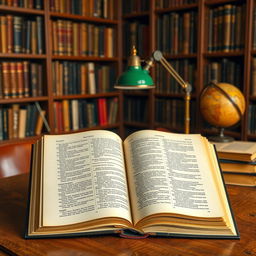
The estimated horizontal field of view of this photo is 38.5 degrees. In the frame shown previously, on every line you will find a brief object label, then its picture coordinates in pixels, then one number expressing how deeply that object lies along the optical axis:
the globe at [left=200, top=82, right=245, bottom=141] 1.83
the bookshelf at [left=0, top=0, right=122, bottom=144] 2.54
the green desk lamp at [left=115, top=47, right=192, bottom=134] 1.37
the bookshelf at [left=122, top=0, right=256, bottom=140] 2.42
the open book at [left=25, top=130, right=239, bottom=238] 0.81
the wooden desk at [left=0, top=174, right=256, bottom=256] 0.75
